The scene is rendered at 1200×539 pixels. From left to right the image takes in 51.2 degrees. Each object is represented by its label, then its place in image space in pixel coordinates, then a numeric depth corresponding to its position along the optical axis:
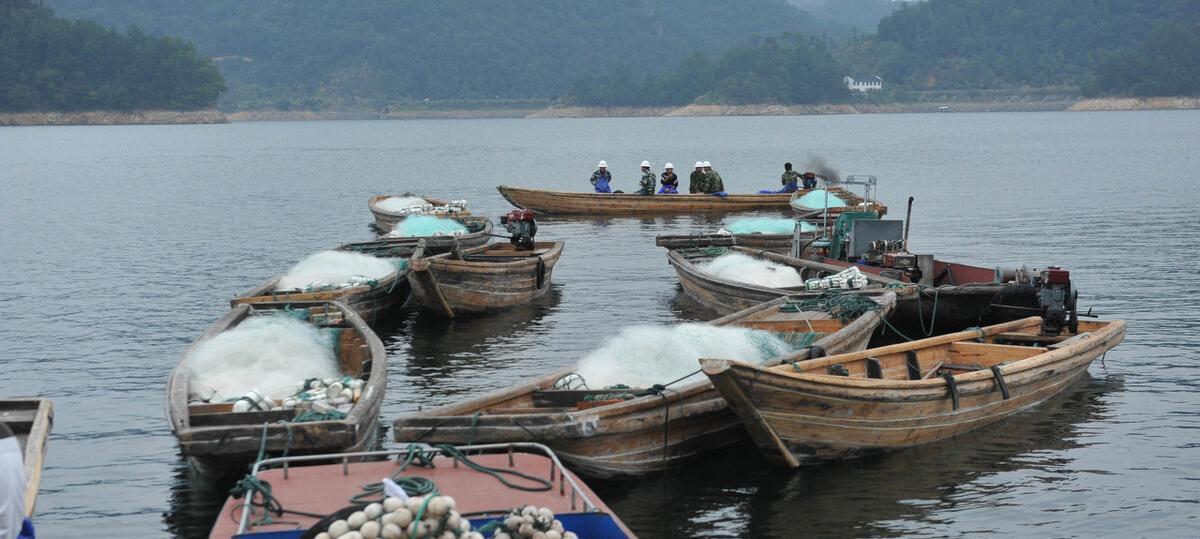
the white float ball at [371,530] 7.60
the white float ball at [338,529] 7.72
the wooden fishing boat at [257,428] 11.16
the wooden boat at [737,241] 26.53
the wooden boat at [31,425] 10.51
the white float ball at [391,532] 7.58
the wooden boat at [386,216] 35.31
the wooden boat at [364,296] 19.12
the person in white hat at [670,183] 43.78
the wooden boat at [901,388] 12.44
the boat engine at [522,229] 26.06
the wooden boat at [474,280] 22.05
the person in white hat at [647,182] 43.34
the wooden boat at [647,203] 42.84
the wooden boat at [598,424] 11.69
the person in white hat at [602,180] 45.44
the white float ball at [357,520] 7.72
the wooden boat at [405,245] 25.59
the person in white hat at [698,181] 44.00
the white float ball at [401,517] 7.62
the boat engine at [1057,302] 16.98
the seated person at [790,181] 43.75
